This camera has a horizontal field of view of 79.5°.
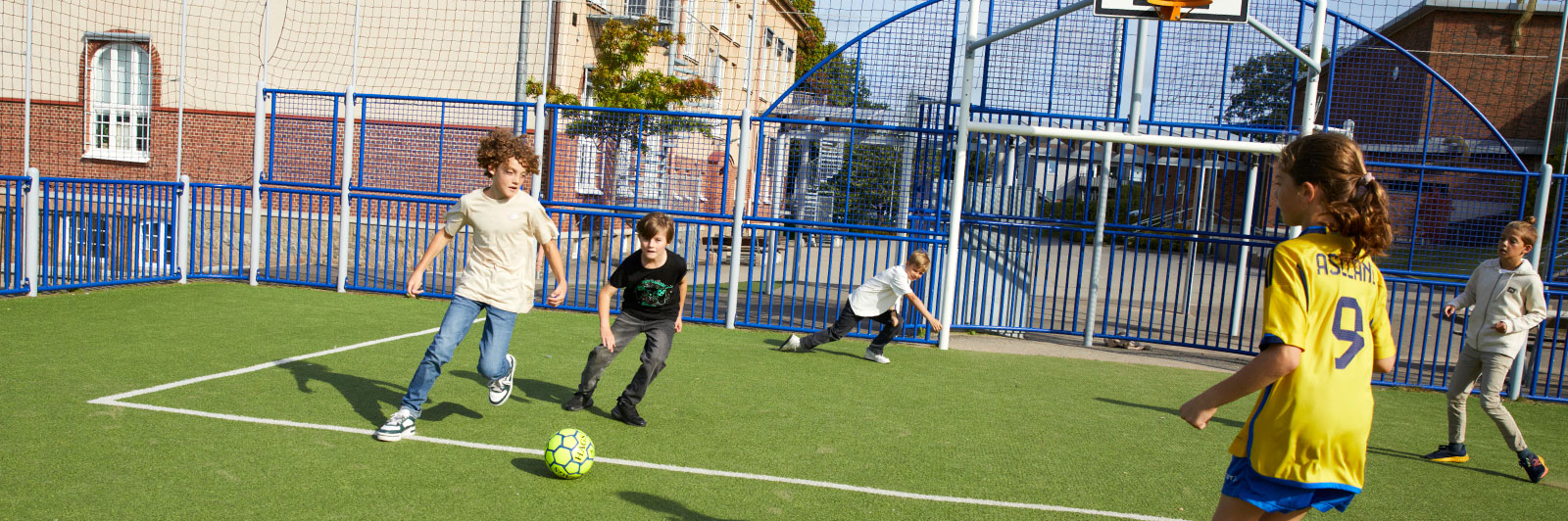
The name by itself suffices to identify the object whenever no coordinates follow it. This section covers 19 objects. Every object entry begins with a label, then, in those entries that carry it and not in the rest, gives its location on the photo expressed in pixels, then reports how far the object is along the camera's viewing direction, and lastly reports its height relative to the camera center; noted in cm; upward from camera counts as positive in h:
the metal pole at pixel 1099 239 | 1045 -25
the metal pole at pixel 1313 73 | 914 +156
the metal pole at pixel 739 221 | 1009 -35
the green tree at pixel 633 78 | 1662 +184
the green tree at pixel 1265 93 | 1058 +156
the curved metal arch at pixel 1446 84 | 977 +164
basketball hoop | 808 +184
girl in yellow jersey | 235 -30
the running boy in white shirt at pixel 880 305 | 823 -94
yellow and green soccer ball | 442 -131
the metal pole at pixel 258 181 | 1123 -36
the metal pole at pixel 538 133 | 1062 +45
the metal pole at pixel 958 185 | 942 +20
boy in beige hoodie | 595 -53
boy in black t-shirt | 554 -77
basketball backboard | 825 +186
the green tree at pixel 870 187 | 1031 +13
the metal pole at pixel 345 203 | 1110 -53
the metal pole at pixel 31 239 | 930 -104
